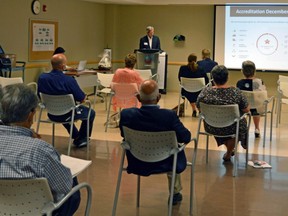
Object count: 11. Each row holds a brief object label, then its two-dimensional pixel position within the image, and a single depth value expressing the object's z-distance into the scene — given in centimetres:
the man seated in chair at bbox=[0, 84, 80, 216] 219
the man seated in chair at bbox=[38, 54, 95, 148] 539
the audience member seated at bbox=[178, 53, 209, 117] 777
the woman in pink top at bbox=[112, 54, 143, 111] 663
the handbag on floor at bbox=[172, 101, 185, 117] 823
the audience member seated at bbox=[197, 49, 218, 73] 838
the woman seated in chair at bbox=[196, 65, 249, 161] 483
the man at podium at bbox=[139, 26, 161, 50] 1063
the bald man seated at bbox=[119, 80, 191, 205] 342
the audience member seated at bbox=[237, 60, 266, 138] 590
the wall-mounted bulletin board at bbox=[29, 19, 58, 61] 931
